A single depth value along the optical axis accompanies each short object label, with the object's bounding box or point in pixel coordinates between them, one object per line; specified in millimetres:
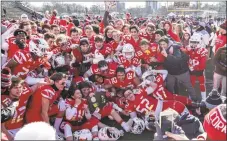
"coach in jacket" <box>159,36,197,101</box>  4426
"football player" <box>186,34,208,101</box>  4547
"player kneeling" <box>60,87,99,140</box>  3656
